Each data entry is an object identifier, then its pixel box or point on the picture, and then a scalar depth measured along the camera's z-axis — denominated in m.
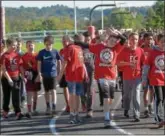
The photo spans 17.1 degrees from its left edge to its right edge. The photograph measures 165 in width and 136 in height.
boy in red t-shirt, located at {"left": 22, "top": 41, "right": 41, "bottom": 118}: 12.62
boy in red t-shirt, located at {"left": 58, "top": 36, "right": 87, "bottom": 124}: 11.59
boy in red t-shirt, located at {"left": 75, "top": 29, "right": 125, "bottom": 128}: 11.12
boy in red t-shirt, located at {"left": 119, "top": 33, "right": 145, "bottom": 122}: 11.57
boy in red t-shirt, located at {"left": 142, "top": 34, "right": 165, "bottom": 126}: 10.70
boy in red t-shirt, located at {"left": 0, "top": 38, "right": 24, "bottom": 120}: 12.02
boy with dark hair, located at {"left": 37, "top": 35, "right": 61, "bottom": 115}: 12.47
